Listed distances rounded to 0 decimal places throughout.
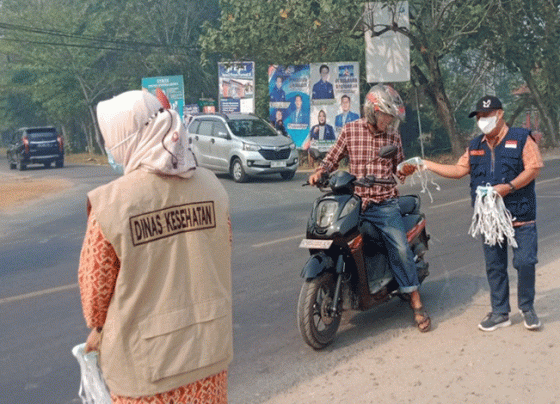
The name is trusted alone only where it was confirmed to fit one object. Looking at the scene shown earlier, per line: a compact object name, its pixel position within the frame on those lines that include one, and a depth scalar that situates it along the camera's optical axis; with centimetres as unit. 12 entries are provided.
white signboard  2266
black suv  3153
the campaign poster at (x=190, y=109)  3553
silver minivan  1959
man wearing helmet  579
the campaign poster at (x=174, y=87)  3566
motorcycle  534
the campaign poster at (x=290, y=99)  2666
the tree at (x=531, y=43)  2455
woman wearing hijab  245
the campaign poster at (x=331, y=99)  2597
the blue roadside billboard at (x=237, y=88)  2892
